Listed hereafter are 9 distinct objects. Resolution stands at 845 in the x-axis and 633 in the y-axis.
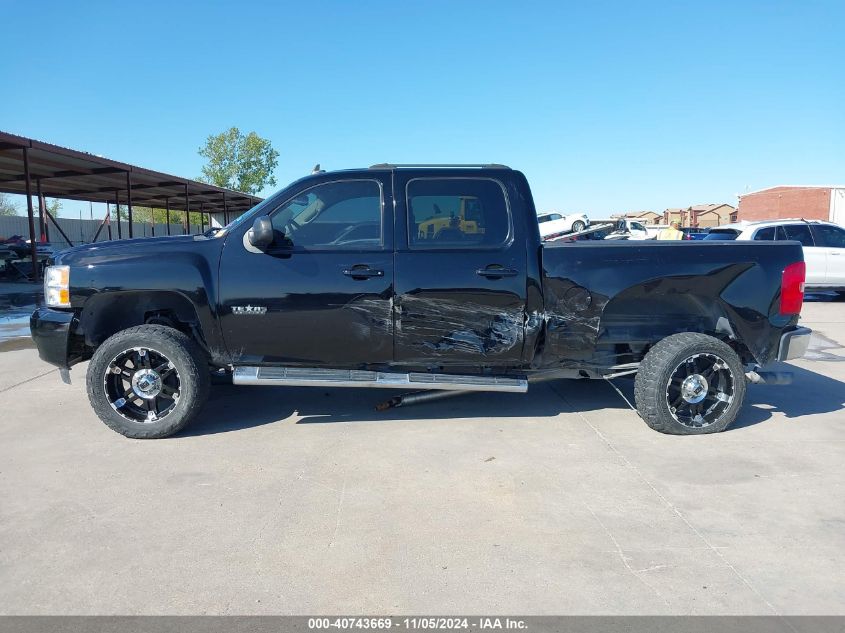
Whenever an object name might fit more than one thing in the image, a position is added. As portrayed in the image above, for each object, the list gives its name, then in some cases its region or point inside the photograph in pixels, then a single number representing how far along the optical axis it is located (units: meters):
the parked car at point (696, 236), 20.22
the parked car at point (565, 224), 26.94
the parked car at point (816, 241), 12.88
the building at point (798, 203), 42.75
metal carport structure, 15.75
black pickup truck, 4.50
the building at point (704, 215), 52.29
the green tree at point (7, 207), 69.82
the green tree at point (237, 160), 50.84
